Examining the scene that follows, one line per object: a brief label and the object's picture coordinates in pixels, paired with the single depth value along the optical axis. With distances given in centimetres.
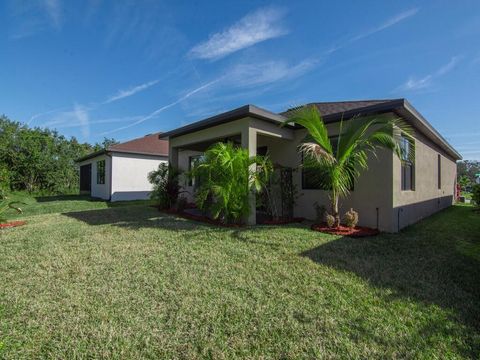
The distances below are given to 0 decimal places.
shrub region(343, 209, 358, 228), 597
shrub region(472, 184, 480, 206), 849
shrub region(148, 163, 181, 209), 965
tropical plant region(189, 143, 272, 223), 621
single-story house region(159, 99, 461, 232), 615
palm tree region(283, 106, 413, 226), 551
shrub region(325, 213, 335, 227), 605
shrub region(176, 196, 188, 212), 938
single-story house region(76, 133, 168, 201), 1417
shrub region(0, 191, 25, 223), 692
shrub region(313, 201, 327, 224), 678
